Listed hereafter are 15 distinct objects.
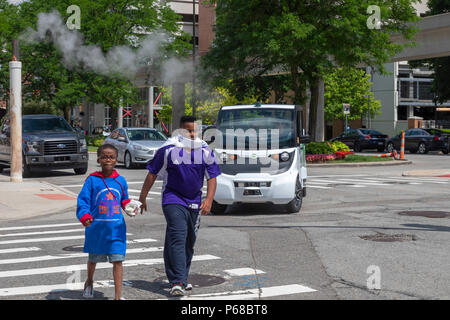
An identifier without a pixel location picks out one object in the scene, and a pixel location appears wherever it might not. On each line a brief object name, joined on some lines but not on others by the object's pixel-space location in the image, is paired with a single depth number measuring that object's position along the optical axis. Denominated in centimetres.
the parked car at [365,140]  4494
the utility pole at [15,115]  1989
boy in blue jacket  649
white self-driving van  1344
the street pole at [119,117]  7604
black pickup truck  2277
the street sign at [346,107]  4572
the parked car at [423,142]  4128
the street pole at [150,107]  7881
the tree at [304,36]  3025
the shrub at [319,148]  3150
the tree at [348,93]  6700
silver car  2700
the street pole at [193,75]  3479
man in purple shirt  697
